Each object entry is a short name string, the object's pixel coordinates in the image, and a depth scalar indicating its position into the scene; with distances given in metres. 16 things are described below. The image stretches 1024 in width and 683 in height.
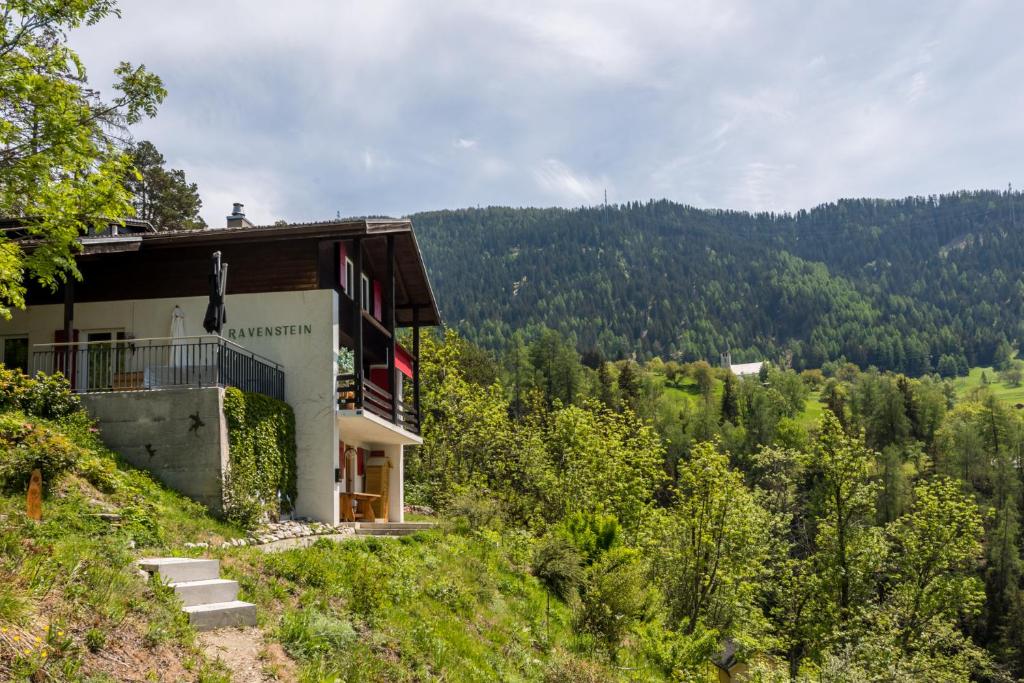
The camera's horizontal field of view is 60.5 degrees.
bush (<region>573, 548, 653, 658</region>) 16.52
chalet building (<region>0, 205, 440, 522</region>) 21.25
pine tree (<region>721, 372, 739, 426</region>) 135.41
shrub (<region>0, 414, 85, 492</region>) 13.53
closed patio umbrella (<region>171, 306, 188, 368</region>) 20.69
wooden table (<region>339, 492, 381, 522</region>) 23.92
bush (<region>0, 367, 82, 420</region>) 16.77
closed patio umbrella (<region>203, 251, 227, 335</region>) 19.48
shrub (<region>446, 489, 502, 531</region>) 22.20
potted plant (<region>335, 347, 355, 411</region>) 22.85
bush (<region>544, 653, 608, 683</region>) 12.46
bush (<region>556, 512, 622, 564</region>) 20.11
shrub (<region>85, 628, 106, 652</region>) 8.00
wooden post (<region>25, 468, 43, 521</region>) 12.52
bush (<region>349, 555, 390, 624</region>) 12.34
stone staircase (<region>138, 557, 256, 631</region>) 10.06
